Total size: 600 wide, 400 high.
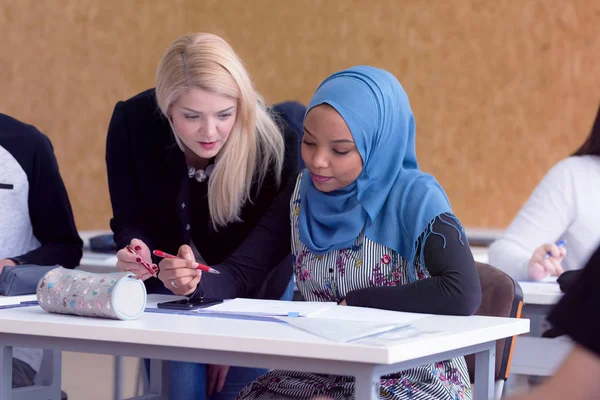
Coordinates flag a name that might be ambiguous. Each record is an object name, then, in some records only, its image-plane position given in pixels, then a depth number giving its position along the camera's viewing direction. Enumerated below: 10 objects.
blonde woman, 4.03
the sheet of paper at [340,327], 3.37
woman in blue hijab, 3.71
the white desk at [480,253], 5.31
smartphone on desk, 3.74
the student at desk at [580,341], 1.67
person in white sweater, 4.63
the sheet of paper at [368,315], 3.59
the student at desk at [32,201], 4.38
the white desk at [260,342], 3.32
